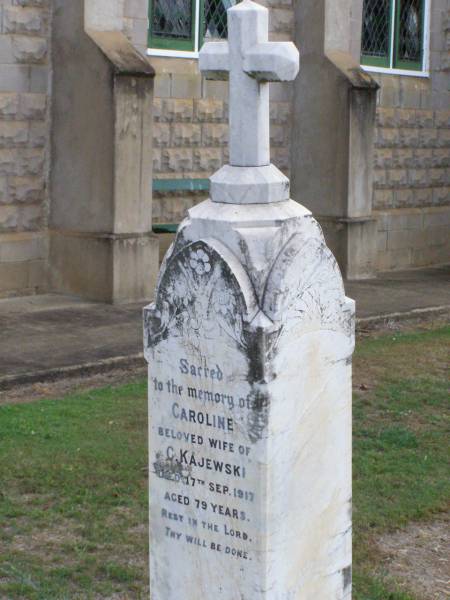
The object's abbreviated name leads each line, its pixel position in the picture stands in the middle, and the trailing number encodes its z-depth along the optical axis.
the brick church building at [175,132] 12.77
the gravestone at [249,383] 4.63
